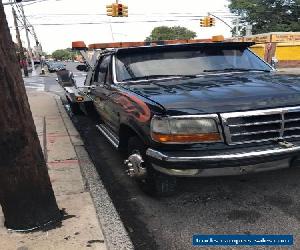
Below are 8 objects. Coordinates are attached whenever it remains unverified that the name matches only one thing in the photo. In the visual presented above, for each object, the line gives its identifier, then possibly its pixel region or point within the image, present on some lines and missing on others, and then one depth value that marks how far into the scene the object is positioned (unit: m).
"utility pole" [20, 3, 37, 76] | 35.99
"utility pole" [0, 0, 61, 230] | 2.16
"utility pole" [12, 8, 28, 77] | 28.29
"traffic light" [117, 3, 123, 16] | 17.94
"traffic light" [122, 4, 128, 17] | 18.27
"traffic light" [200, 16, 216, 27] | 23.44
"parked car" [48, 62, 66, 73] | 30.22
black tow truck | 2.35
